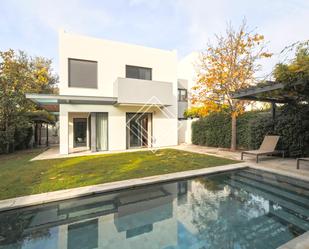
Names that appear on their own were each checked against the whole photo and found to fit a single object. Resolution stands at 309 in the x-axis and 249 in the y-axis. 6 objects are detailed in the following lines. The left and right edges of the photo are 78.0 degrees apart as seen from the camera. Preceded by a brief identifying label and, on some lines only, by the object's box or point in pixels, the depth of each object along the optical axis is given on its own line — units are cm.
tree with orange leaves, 1219
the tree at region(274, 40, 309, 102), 599
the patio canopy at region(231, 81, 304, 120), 708
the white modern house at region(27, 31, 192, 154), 1273
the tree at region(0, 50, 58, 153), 1268
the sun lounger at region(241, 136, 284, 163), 910
